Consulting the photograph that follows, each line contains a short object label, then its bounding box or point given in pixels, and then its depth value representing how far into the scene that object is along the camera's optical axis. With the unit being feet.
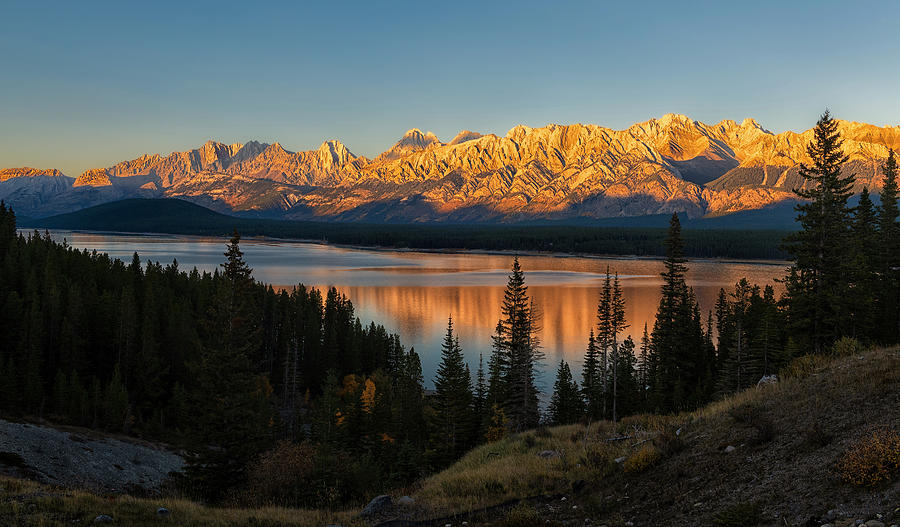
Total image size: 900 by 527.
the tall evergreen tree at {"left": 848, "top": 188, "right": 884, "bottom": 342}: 130.72
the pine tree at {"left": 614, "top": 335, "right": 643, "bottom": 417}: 159.43
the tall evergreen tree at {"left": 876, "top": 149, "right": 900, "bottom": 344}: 159.43
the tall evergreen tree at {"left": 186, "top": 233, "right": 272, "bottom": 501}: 94.73
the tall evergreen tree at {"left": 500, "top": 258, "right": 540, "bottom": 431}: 148.36
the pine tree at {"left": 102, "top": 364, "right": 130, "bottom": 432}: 160.66
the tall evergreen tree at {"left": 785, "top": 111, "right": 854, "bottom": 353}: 131.13
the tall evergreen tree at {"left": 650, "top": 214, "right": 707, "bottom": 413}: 161.38
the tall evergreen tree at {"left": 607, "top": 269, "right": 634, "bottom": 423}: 172.76
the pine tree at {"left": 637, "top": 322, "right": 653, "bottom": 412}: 168.79
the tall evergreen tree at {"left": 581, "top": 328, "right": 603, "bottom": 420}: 162.81
